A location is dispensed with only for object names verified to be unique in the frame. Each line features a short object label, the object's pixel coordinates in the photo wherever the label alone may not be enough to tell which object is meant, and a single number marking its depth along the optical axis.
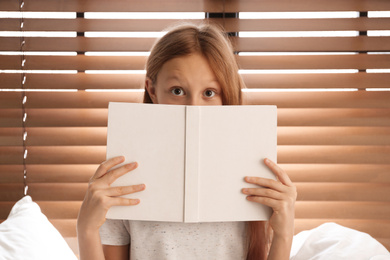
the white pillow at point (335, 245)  1.08
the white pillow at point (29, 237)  1.04
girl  0.93
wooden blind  1.49
